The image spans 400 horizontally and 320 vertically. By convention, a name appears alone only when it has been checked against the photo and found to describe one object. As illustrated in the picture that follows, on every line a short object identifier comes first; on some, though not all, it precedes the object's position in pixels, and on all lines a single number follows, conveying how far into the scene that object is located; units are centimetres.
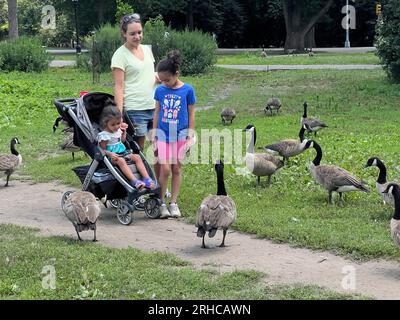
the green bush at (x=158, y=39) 2948
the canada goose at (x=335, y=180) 872
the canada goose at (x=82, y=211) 733
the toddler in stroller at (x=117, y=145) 836
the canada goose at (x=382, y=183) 823
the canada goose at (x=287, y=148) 1100
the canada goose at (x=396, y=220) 659
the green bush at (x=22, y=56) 3019
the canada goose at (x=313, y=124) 1437
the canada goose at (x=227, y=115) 1630
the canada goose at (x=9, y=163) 1066
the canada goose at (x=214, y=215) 712
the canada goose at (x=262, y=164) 981
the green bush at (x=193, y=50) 2929
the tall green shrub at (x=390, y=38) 2122
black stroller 838
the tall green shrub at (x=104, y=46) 2973
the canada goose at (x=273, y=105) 1764
